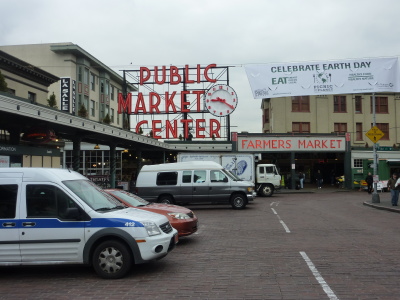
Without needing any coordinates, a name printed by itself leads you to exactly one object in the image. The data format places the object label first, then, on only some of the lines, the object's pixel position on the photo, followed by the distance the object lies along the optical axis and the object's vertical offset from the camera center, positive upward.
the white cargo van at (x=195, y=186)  21.38 -0.86
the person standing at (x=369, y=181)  34.91 -1.09
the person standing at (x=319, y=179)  42.56 -1.11
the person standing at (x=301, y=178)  41.97 -1.04
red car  11.18 -1.12
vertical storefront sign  36.47 +6.30
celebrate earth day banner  36.69 +7.53
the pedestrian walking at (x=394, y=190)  22.05 -1.18
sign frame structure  43.47 +6.34
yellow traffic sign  23.67 +1.77
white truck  28.98 +0.53
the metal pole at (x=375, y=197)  23.75 -1.60
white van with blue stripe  7.50 -1.08
